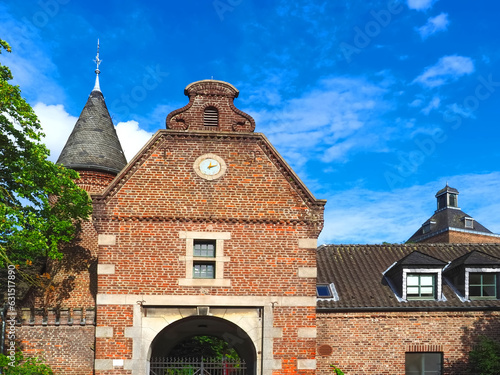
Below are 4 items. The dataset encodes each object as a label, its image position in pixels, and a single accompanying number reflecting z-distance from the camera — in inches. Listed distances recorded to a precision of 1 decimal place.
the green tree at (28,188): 730.8
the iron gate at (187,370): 702.2
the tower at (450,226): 2498.8
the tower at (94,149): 988.6
